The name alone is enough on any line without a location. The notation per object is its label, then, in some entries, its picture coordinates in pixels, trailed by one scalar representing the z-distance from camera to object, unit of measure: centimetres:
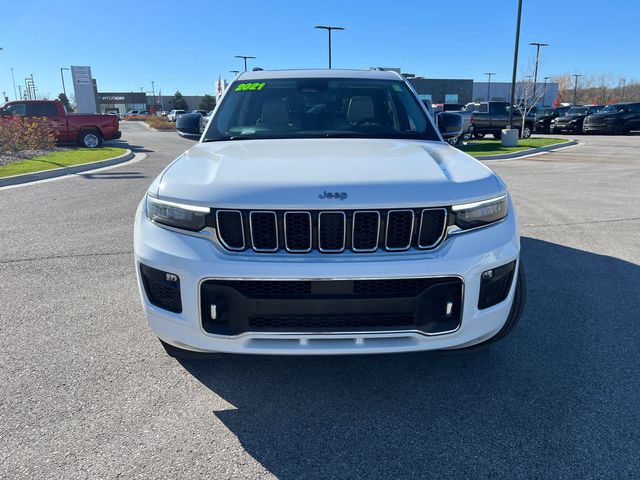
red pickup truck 1853
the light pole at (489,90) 7608
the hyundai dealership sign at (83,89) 3266
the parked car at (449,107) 2716
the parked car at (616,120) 2711
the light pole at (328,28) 3256
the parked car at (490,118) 2377
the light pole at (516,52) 1989
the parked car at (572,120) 2869
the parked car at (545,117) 3056
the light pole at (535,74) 2884
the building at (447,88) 8000
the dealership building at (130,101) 11050
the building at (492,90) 7991
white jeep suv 219
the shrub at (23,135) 1556
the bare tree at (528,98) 2347
